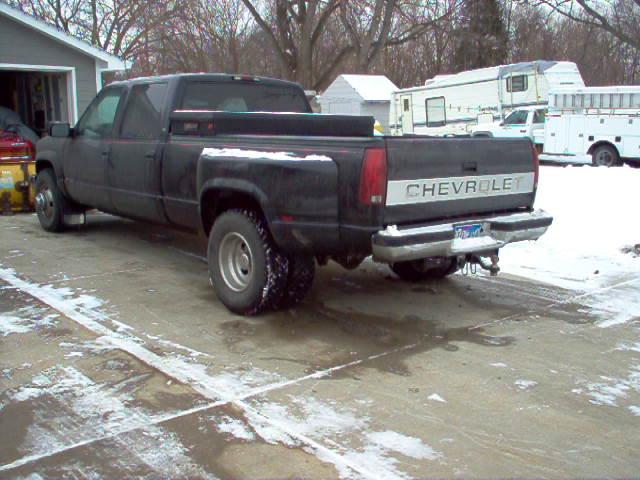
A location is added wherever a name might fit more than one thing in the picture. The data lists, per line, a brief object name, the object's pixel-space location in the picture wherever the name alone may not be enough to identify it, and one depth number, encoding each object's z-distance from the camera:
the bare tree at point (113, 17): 33.25
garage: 13.23
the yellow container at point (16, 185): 10.63
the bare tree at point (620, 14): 10.86
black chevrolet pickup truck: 4.66
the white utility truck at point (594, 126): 20.80
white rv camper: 24.59
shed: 33.62
